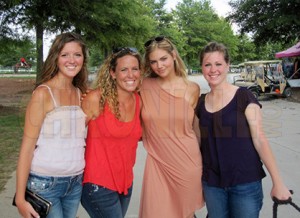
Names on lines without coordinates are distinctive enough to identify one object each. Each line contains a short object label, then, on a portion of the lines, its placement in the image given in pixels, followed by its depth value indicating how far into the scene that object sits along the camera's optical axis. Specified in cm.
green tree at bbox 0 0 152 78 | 1212
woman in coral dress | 269
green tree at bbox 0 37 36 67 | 1189
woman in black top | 238
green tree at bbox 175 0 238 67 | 5631
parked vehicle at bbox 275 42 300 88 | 2068
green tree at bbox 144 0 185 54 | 4931
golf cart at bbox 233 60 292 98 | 1722
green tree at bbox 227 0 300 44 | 1720
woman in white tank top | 217
